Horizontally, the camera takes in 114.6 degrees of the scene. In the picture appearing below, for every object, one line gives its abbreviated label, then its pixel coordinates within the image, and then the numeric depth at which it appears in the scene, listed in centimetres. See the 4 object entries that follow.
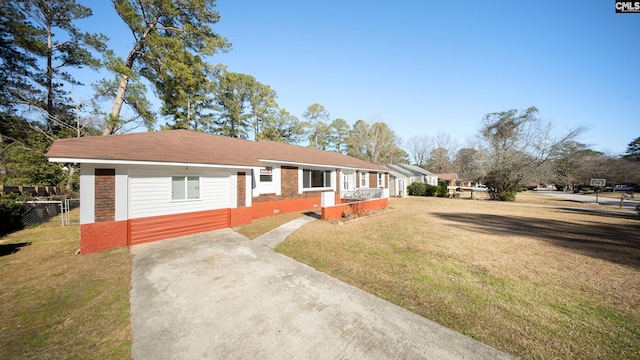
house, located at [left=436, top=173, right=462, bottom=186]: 4609
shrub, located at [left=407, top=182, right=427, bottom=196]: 2777
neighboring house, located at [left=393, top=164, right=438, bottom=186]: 3501
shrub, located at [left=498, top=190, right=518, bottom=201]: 2247
